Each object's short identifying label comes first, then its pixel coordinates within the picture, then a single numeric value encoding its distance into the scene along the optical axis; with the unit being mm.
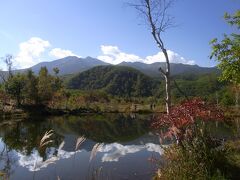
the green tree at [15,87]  31107
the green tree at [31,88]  31733
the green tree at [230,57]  8069
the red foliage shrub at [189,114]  5271
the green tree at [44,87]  32672
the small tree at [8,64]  39244
